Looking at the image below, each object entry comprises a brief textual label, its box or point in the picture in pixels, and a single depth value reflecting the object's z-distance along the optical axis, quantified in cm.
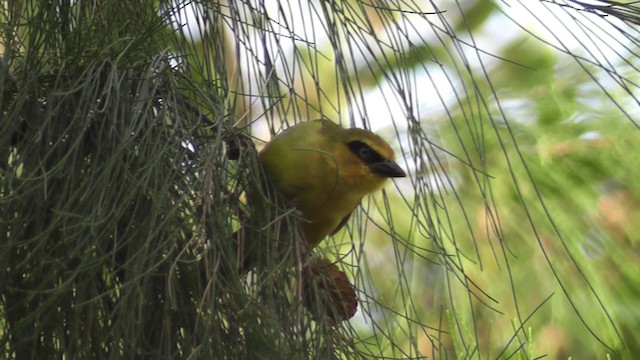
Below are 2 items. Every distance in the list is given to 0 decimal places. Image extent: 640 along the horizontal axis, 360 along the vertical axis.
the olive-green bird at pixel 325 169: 427
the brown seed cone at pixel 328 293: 418
